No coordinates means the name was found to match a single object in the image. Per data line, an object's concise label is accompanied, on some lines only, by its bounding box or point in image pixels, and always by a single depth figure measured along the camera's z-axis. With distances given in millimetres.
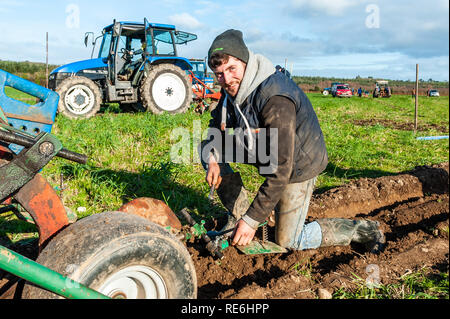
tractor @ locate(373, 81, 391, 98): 41750
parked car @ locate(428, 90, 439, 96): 52125
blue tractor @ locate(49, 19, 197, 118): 9727
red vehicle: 40938
